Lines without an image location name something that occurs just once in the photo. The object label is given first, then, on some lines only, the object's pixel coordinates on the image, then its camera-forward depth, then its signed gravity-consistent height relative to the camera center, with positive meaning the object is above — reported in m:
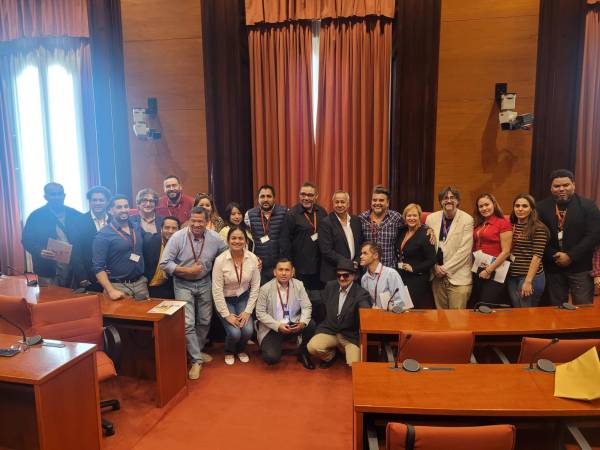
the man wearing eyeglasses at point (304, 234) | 4.09 -0.75
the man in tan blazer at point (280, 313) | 3.88 -1.41
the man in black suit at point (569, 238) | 3.58 -0.72
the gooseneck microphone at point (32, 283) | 3.84 -1.10
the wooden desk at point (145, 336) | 3.15 -1.37
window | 6.23 +0.41
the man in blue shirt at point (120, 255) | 3.55 -0.82
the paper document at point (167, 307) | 3.19 -1.12
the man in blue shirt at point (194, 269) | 3.69 -0.96
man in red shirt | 4.38 -0.50
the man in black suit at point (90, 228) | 3.97 -0.68
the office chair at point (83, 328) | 2.90 -1.15
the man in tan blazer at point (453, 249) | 3.73 -0.83
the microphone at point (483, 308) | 3.12 -1.12
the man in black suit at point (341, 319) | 3.68 -1.40
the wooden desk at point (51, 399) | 2.21 -1.29
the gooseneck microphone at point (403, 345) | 2.49 -1.08
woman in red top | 3.63 -0.75
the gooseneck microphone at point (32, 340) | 2.57 -1.06
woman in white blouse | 3.80 -1.18
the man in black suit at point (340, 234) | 3.92 -0.73
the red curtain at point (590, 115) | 4.99 +0.38
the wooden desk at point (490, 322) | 2.80 -1.12
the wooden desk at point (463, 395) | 1.89 -1.09
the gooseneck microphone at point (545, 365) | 2.20 -1.07
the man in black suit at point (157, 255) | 3.84 -0.87
